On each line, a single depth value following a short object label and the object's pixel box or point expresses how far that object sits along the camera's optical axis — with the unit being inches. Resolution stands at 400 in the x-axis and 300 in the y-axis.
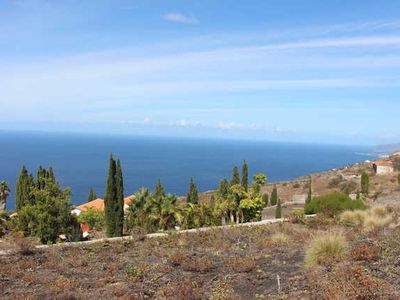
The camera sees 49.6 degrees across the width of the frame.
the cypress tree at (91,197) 2714.1
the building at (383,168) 2777.1
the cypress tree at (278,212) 1630.4
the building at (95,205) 2210.4
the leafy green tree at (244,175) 2055.7
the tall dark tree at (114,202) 1155.9
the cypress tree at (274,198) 2246.1
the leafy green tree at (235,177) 1966.4
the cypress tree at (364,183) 1994.3
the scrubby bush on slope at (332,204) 1059.7
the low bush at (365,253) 458.6
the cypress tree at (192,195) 1830.7
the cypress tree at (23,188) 1573.5
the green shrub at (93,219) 1637.6
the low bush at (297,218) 909.4
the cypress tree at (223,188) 1746.4
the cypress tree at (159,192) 1253.3
